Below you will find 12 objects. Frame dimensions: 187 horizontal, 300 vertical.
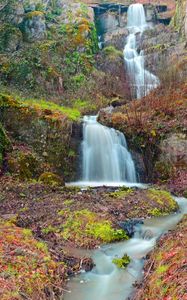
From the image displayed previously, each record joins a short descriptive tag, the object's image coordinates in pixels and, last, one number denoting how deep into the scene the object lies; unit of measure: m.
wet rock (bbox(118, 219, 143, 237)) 9.33
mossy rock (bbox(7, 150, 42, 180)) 13.67
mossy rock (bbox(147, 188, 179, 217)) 11.02
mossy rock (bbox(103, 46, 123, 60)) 28.06
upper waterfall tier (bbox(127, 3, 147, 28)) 34.50
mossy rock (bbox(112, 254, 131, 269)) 7.46
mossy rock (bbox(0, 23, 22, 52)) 24.59
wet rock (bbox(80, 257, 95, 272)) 7.30
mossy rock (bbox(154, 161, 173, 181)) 15.95
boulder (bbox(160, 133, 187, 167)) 15.98
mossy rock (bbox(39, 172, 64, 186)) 13.27
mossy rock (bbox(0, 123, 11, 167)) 14.04
